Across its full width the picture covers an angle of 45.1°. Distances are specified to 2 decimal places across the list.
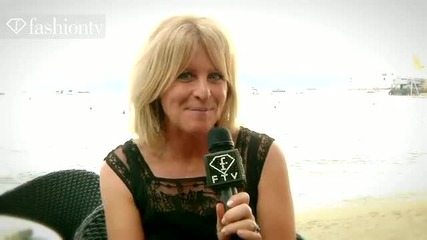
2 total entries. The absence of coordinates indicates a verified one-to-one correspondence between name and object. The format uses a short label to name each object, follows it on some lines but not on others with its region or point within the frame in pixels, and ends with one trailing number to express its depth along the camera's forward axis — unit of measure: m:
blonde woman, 1.20
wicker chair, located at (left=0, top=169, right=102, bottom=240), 1.62
